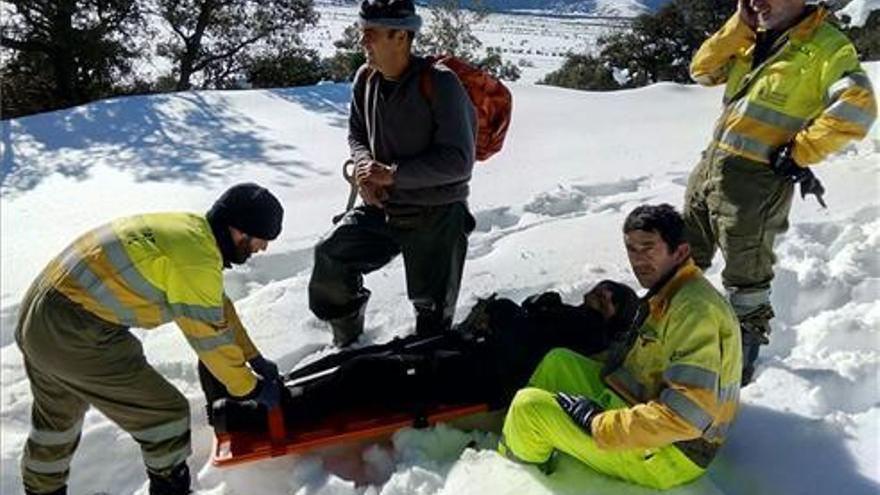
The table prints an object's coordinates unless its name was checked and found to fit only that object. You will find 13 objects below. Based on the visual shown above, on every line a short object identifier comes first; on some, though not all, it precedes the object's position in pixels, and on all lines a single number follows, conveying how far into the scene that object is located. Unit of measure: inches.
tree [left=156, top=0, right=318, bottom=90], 634.8
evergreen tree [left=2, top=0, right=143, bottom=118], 540.7
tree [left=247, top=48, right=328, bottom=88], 652.7
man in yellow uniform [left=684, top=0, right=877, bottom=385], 124.5
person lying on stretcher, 130.2
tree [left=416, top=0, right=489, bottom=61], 649.6
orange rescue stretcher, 124.7
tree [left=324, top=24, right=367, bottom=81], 643.5
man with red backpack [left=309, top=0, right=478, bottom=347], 135.2
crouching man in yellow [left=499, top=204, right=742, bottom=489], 102.2
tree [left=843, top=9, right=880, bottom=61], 586.6
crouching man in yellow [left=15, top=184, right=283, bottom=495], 106.3
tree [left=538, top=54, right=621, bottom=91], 682.3
